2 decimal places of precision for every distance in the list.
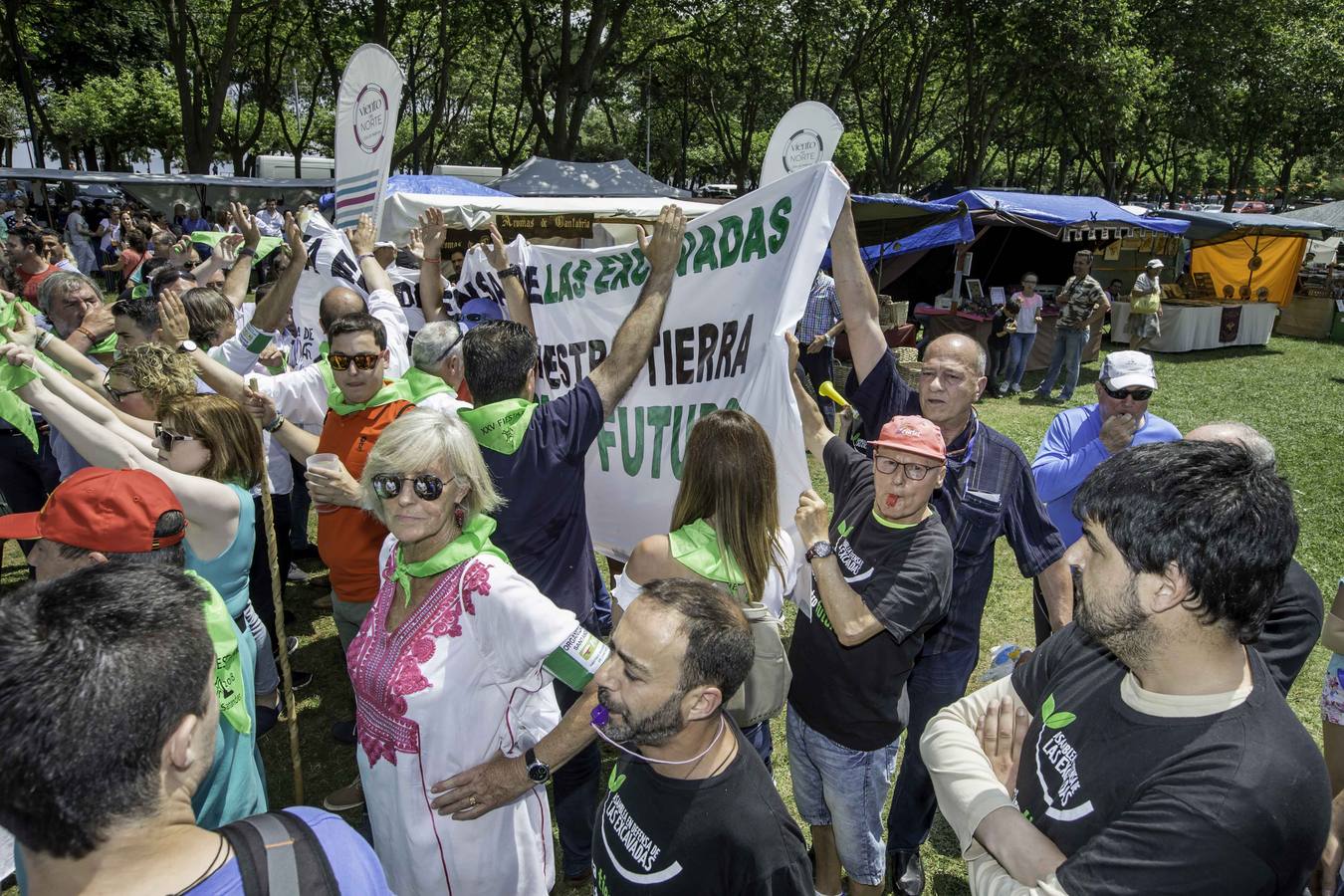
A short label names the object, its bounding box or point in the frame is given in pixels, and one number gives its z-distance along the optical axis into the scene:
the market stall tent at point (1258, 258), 18.08
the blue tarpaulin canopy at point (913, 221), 12.72
